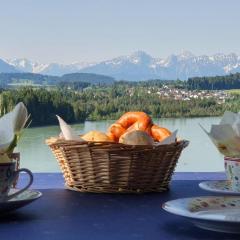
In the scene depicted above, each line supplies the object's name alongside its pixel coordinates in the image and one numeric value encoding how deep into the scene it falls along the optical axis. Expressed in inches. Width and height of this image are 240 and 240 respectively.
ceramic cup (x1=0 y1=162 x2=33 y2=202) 47.6
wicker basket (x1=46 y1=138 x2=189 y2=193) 56.1
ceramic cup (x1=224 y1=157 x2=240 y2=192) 53.8
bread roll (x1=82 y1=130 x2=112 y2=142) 57.8
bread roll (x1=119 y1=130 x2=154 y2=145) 57.0
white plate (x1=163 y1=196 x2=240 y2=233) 43.4
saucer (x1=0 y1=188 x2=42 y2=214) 47.4
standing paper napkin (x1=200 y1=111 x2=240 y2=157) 55.8
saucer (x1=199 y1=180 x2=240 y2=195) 54.1
